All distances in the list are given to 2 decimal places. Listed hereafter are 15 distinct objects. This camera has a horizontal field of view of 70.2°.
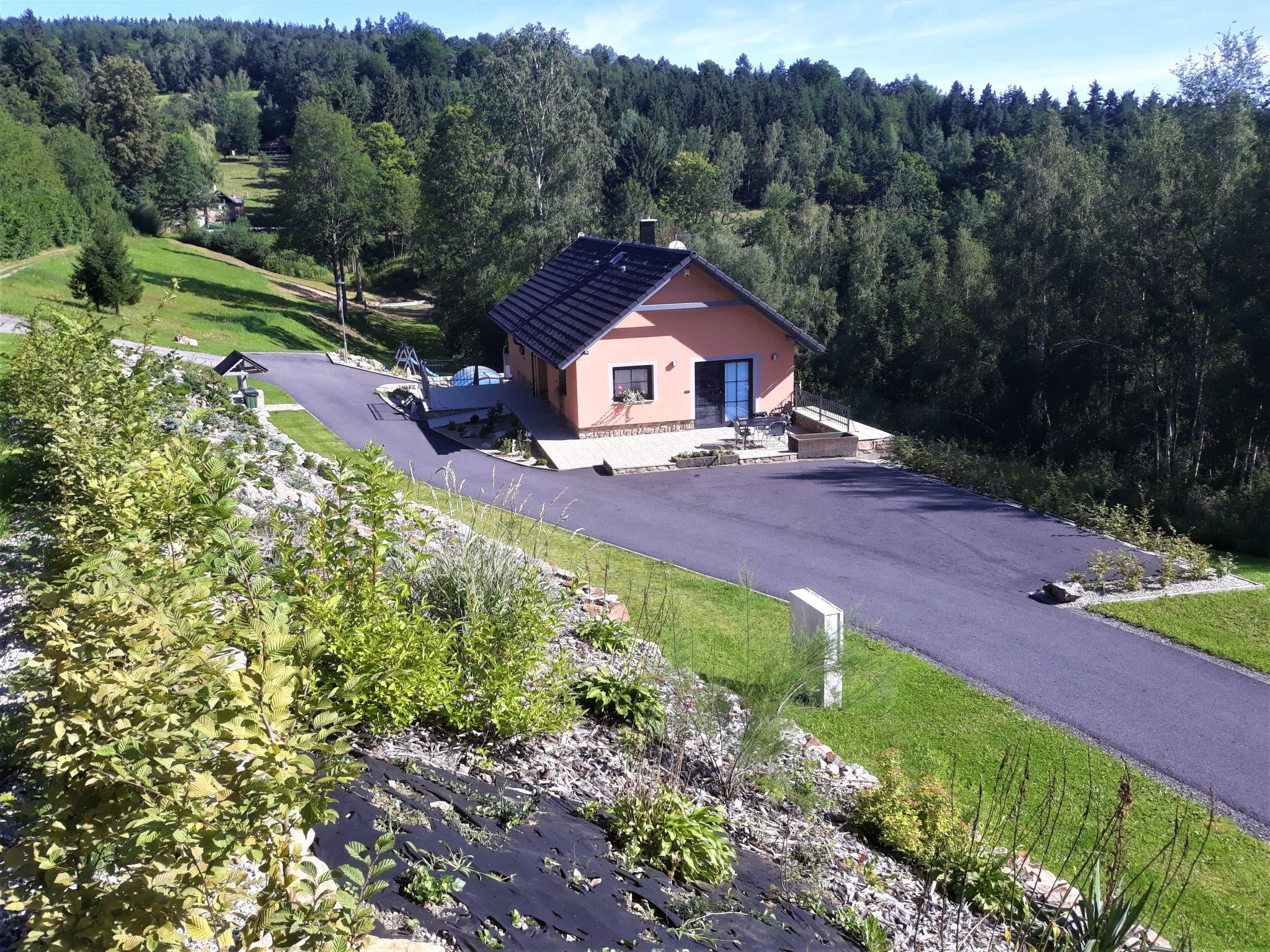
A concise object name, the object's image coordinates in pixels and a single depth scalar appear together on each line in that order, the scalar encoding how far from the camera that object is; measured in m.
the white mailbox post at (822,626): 8.88
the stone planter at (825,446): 21.80
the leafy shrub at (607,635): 8.72
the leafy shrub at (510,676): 6.04
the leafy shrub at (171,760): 2.96
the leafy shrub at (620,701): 7.25
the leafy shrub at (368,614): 5.32
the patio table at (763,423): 23.28
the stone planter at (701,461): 21.09
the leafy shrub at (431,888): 4.32
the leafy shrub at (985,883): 6.02
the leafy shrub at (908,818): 6.68
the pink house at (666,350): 23.33
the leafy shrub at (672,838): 5.35
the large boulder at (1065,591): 13.05
